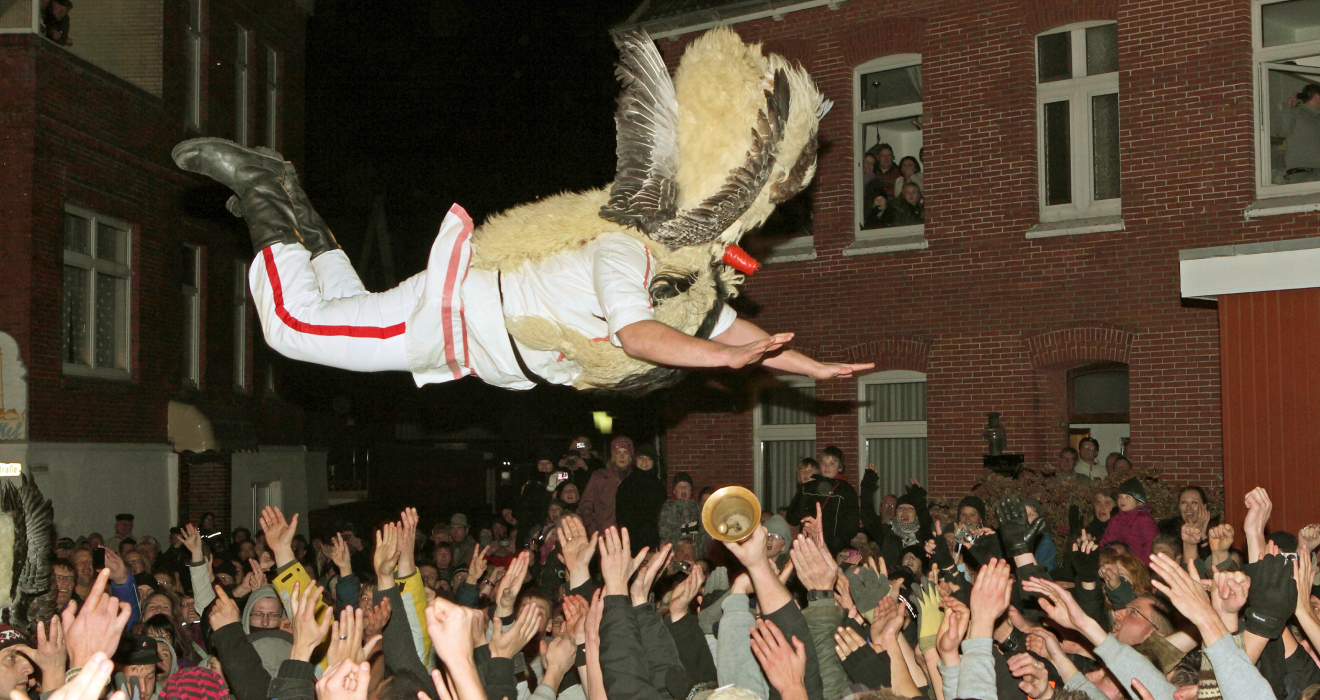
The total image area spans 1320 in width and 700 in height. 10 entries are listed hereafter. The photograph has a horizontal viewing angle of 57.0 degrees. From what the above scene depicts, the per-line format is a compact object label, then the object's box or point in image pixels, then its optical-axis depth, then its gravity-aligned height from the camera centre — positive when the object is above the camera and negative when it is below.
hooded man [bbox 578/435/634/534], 9.05 -0.92
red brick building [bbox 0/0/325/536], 11.71 +1.21
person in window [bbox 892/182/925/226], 11.78 +1.59
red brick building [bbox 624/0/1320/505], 10.21 +1.29
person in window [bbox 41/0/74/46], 12.05 +3.59
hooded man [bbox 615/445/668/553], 8.56 -0.95
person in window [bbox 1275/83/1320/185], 10.16 +1.95
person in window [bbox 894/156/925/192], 11.84 +1.95
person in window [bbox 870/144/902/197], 11.98 +2.01
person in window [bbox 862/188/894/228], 11.95 +1.57
